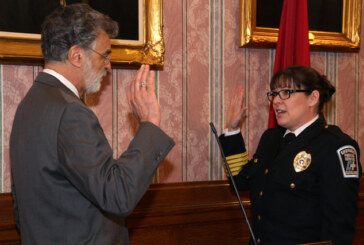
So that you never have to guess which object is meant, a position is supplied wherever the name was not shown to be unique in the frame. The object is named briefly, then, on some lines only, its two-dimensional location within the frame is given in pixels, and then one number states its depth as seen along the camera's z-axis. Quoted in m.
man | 1.18
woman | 1.74
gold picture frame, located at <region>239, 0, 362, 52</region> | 2.58
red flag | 2.47
